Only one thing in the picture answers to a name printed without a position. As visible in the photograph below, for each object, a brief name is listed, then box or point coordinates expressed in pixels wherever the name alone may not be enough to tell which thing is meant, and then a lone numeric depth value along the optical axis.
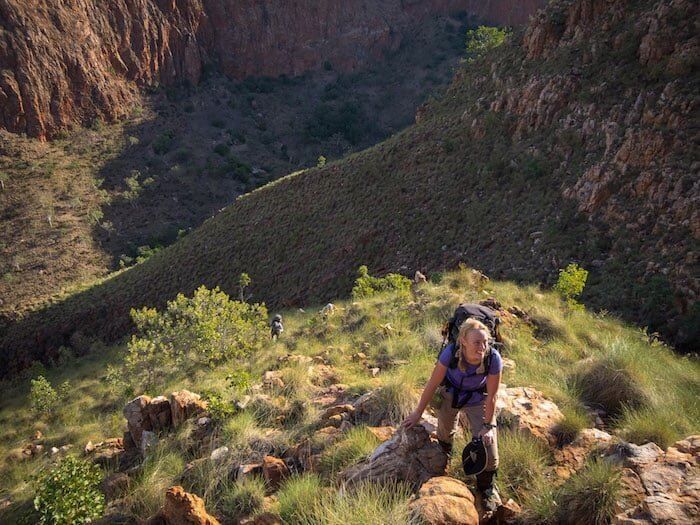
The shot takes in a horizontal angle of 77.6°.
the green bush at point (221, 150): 40.69
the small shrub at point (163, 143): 38.25
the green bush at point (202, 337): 10.30
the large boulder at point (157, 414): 5.77
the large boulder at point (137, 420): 5.72
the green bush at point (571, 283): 8.52
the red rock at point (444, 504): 2.78
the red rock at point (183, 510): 3.50
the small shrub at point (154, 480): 4.20
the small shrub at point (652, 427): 3.57
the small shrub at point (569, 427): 3.84
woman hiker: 3.35
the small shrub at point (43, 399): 13.92
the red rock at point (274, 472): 4.04
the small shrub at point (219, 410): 5.28
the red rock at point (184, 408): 5.71
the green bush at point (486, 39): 27.70
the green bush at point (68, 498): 3.95
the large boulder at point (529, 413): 3.79
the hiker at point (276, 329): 11.38
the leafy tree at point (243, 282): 18.39
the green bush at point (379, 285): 11.42
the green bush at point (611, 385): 4.44
